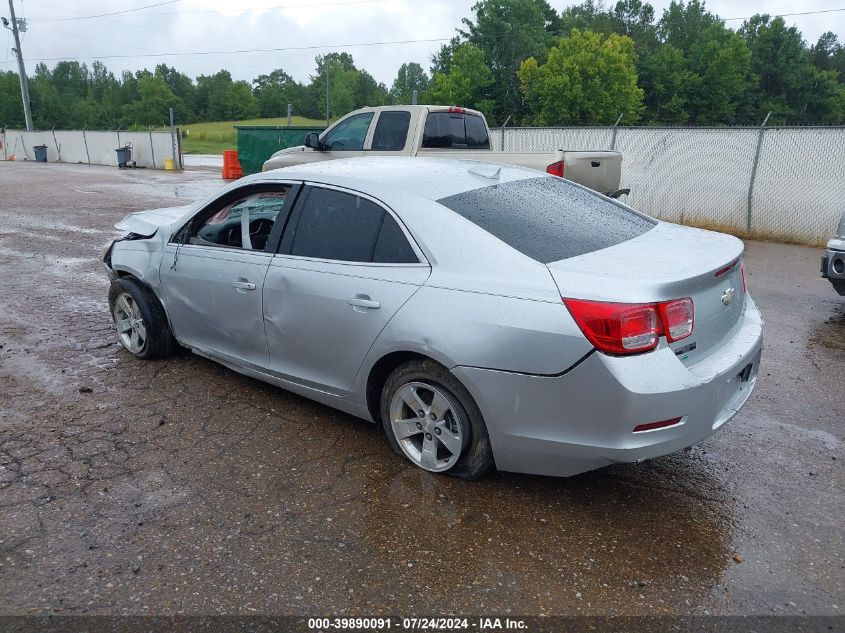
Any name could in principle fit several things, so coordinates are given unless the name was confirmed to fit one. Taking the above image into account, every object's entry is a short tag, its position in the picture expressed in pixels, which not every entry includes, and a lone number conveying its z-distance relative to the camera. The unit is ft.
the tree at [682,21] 331.77
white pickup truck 27.81
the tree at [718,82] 263.70
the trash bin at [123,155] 97.14
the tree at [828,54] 326.44
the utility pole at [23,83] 132.00
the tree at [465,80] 238.07
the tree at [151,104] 353.10
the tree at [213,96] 380.78
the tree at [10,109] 350.84
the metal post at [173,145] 90.70
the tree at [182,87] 384.06
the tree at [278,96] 368.89
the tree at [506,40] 254.47
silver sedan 9.43
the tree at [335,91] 353.92
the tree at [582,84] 235.40
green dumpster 61.67
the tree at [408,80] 380.70
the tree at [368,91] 385.50
